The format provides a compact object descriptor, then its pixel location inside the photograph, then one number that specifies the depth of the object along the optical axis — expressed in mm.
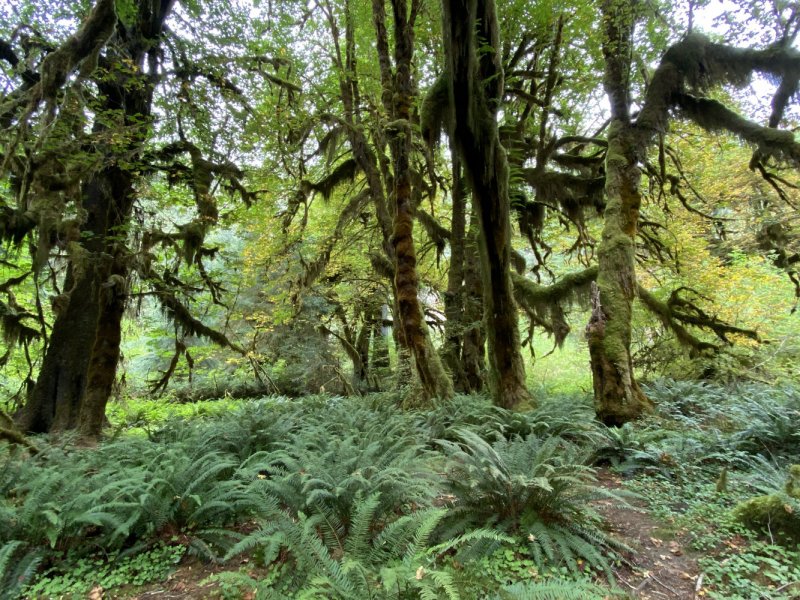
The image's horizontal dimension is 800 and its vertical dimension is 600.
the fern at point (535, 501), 2424
